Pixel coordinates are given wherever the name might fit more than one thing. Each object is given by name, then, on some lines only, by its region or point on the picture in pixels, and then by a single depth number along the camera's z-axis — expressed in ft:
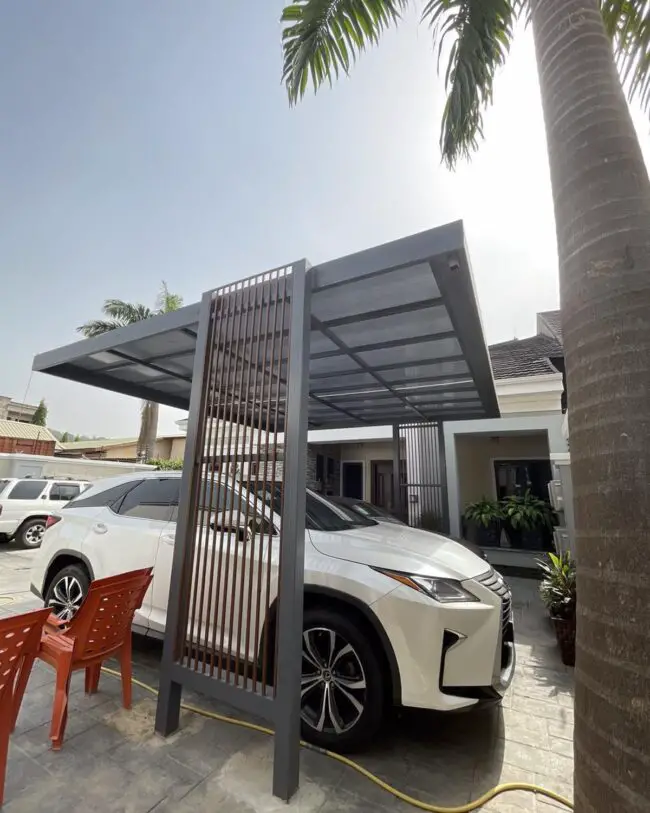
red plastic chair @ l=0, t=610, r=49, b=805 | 6.04
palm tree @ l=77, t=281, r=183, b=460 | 52.54
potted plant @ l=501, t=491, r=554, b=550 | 27.91
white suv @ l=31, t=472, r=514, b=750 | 7.68
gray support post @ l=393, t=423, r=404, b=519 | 26.53
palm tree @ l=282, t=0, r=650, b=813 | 3.48
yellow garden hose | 6.61
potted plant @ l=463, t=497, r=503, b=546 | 28.89
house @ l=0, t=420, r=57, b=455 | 71.05
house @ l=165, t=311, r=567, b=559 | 28.99
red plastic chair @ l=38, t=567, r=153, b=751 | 7.79
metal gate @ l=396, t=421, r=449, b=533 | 27.14
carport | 7.57
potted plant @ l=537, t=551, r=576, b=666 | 12.75
